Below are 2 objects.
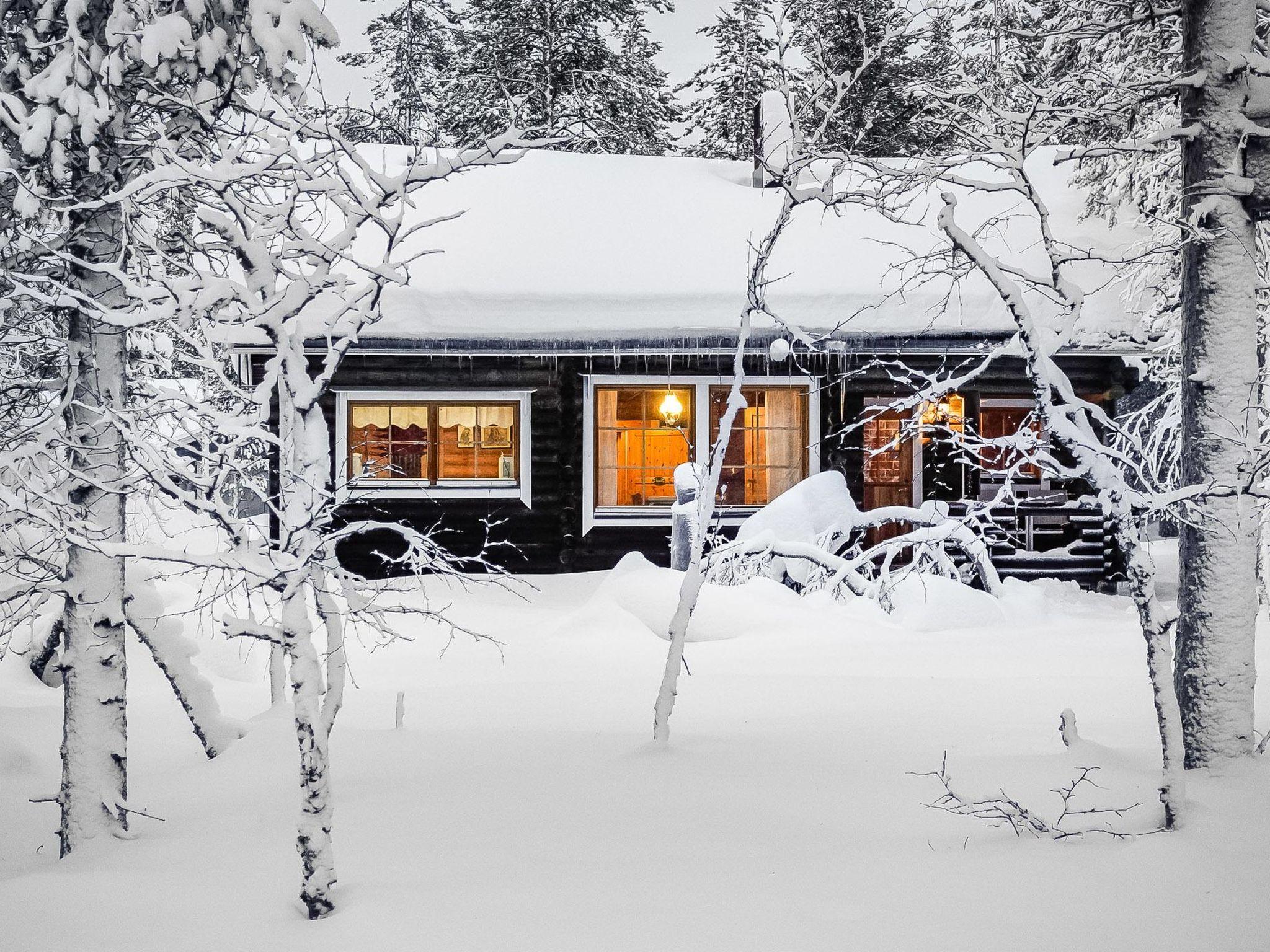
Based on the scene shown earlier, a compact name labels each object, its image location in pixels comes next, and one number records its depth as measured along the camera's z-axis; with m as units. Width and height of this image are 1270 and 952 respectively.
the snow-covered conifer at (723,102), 27.11
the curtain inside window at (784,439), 13.84
